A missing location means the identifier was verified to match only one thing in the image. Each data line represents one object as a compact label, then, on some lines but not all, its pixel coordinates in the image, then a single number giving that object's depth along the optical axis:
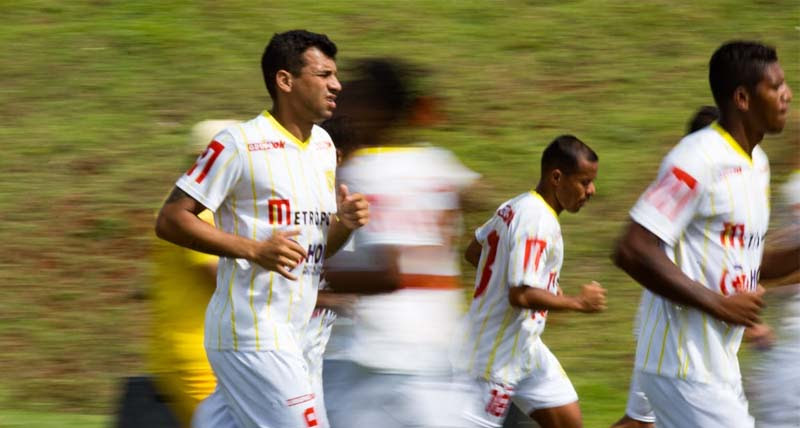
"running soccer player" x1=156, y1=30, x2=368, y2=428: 10.14
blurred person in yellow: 11.24
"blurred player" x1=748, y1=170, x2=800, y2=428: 10.70
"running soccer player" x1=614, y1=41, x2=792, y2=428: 9.77
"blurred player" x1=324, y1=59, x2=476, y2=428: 9.90
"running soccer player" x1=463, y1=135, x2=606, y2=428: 12.47
